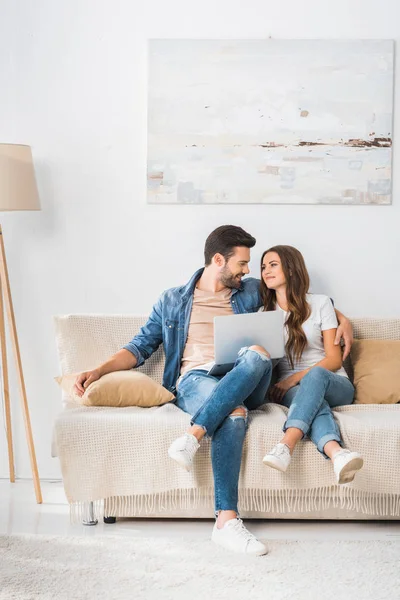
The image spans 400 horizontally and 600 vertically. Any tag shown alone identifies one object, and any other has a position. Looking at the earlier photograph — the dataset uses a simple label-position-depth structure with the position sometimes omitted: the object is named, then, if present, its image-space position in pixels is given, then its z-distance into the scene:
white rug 2.36
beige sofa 2.96
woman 3.15
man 2.89
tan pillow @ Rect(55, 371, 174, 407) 3.14
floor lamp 3.54
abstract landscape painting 3.85
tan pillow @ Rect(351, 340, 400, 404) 3.40
